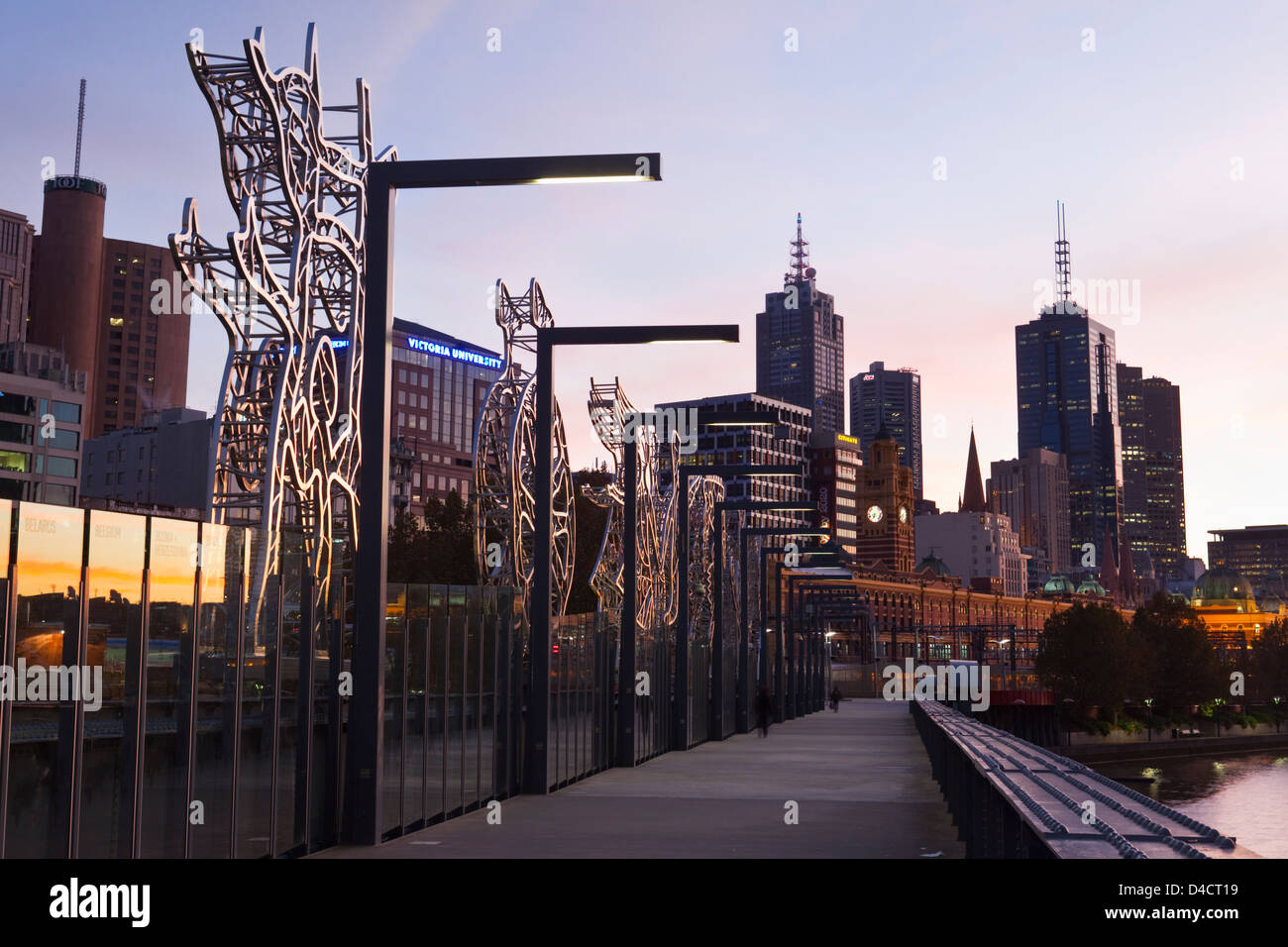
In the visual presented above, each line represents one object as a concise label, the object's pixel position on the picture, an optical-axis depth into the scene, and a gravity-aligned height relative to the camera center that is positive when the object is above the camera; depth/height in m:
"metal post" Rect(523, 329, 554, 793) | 23.23 +0.28
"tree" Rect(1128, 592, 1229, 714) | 143.62 -4.35
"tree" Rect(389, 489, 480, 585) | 79.88 +4.25
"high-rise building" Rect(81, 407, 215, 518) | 147.88 +17.60
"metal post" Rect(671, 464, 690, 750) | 38.70 -0.62
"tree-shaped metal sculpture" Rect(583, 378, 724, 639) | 41.56 +3.64
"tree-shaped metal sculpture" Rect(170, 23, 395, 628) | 21.69 +4.97
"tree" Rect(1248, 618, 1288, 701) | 173.62 -5.97
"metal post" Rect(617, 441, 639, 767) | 30.17 -0.31
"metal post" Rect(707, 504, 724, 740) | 45.47 -1.94
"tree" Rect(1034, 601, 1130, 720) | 130.88 -3.63
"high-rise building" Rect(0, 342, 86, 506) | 131.38 +17.07
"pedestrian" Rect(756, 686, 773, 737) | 47.66 -2.87
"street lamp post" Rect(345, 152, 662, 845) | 15.70 +1.42
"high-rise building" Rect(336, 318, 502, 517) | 189.50 +27.05
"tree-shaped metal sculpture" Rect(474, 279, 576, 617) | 33.84 +3.98
